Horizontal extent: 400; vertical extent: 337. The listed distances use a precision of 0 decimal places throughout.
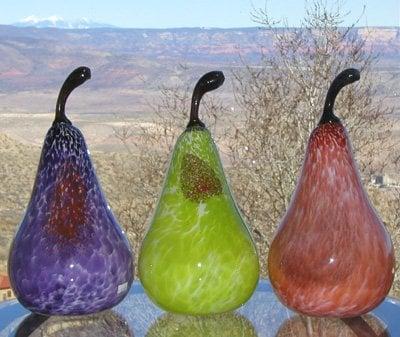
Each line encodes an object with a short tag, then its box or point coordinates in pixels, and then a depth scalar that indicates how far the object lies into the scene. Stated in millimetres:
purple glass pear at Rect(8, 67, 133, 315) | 786
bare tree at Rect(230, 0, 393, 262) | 2924
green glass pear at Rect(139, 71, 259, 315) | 791
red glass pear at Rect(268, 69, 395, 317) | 771
